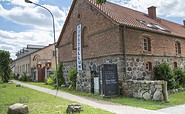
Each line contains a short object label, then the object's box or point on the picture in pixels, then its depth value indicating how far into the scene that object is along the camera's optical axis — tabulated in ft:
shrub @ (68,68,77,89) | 59.77
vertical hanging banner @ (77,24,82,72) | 61.57
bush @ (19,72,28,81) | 116.77
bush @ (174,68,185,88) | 54.34
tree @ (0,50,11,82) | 99.02
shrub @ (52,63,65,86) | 71.72
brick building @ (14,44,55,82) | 102.05
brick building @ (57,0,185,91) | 47.26
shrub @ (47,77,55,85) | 77.20
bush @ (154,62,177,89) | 50.24
